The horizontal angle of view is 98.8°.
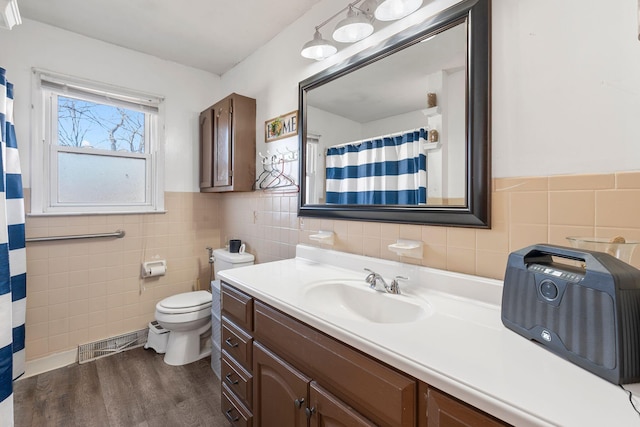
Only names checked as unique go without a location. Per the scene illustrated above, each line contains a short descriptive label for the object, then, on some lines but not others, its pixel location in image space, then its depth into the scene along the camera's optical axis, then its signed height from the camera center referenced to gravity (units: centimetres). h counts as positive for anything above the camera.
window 202 +51
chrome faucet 117 -32
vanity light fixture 118 +91
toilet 203 -82
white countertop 51 -36
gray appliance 55 -23
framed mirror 106 +40
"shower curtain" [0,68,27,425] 172 -10
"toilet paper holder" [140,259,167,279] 238 -50
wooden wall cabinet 221 +56
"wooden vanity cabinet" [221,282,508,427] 68 -54
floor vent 214 -110
